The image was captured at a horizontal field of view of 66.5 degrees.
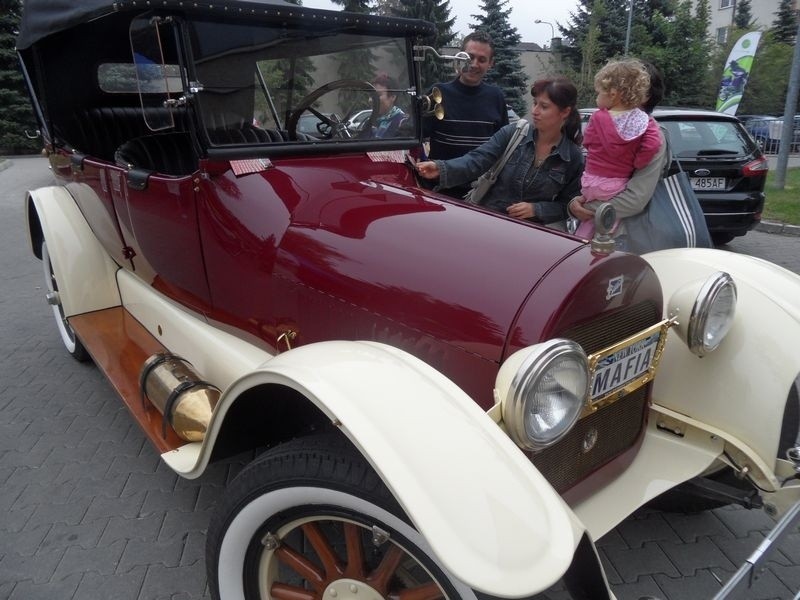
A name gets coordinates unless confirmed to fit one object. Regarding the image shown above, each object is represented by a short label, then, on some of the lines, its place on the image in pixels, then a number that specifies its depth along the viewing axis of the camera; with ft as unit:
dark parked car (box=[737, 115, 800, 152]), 62.39
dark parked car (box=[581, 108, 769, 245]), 20.81
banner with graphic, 41.70
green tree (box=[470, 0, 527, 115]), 79.46
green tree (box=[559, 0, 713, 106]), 81.51
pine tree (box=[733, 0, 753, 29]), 120.67
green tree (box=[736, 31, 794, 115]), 91.66
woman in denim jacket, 8.99
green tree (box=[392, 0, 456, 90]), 70.34
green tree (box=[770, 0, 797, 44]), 108.06
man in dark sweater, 11.87
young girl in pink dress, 8.98
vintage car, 4.46
